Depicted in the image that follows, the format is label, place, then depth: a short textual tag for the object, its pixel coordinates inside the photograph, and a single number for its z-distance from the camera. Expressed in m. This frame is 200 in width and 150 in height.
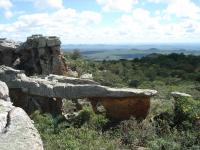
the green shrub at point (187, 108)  9.38
